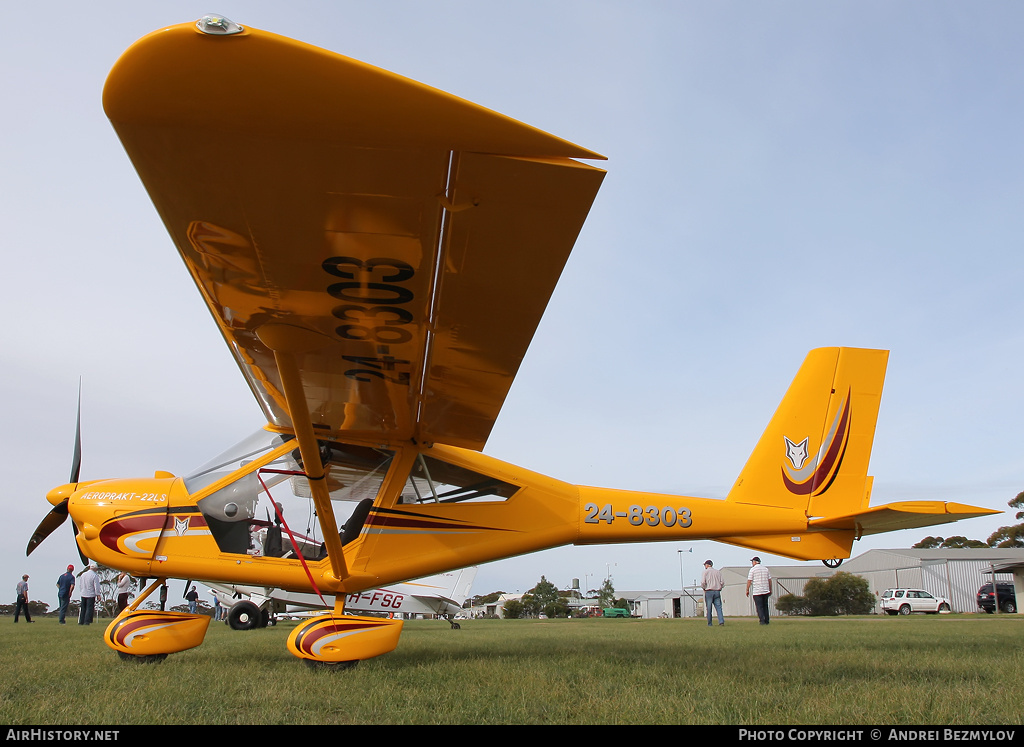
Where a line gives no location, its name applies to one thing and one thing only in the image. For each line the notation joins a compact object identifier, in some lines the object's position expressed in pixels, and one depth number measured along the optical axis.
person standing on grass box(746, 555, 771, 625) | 11.54
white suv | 30.92
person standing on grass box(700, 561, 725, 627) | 12.37
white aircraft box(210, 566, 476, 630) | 12.17
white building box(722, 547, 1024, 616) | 42.09
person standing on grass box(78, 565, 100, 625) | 13.71
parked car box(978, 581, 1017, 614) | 31.87
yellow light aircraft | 2.32
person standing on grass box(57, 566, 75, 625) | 15.56
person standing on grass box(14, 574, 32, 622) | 15.21
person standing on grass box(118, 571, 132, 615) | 14.27
